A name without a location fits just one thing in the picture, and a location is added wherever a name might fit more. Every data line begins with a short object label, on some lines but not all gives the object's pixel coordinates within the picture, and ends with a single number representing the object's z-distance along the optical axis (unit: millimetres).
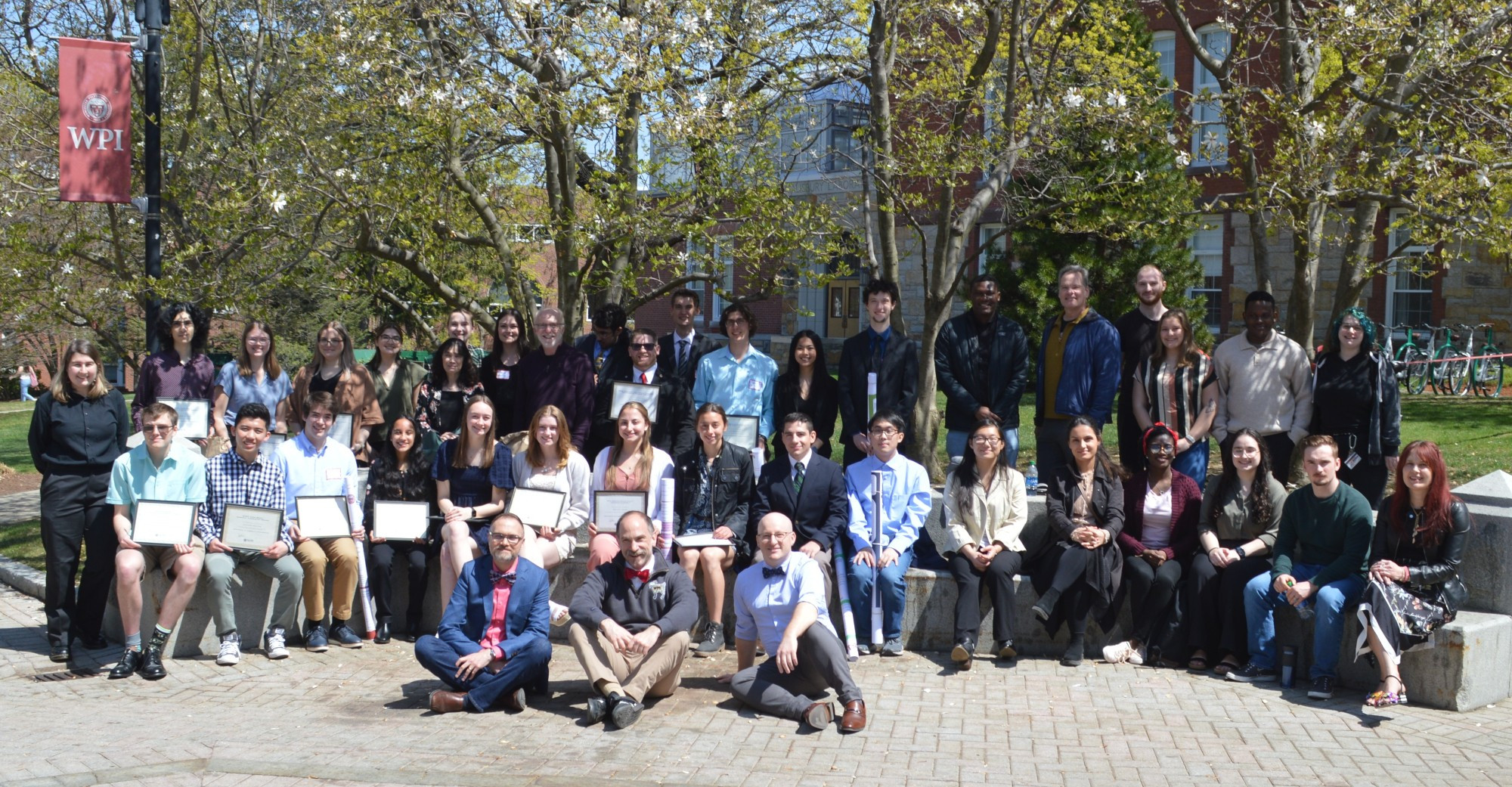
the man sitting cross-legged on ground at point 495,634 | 7055
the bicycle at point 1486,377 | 20812
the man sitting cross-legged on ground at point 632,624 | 6938
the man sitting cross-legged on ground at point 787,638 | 6840
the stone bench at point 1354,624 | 7070
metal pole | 10328
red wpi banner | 10062
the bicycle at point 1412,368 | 20891
